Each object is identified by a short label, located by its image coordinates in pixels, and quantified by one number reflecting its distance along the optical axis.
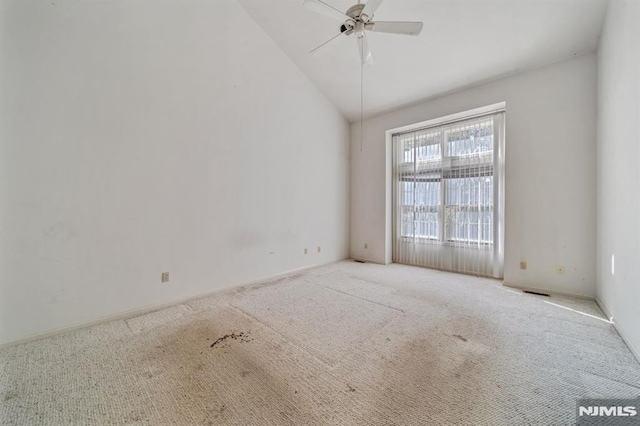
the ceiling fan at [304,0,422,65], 2.05
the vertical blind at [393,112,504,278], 3.72
